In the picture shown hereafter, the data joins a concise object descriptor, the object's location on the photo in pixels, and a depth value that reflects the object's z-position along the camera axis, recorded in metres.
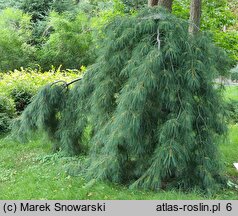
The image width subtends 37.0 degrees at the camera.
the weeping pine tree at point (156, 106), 3.75
